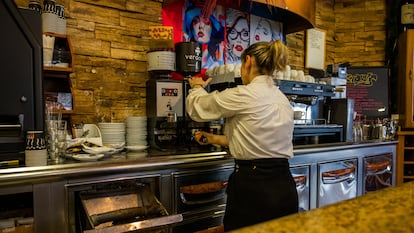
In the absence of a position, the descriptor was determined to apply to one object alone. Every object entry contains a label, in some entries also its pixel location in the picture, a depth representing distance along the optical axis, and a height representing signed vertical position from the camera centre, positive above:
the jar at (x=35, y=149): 1.54 -0.21
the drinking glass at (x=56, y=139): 1.77 -0.18
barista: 1.69 -0.16
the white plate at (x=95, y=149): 1.83 -0.25
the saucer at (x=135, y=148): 2.21 -0.28
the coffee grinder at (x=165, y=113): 2.24 -0.04
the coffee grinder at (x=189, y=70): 2.31 +0.29
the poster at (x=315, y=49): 3.99 +0.76
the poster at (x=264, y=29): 3.36 +0.87
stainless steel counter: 1.46 -0.36
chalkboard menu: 4.12 +0.24
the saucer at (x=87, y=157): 1.75 -0.28
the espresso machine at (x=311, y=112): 2.77 -0.04
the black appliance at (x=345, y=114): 3.17 -0.06
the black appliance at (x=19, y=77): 1.54 +0.15
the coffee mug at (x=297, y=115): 3.12 -0.07
